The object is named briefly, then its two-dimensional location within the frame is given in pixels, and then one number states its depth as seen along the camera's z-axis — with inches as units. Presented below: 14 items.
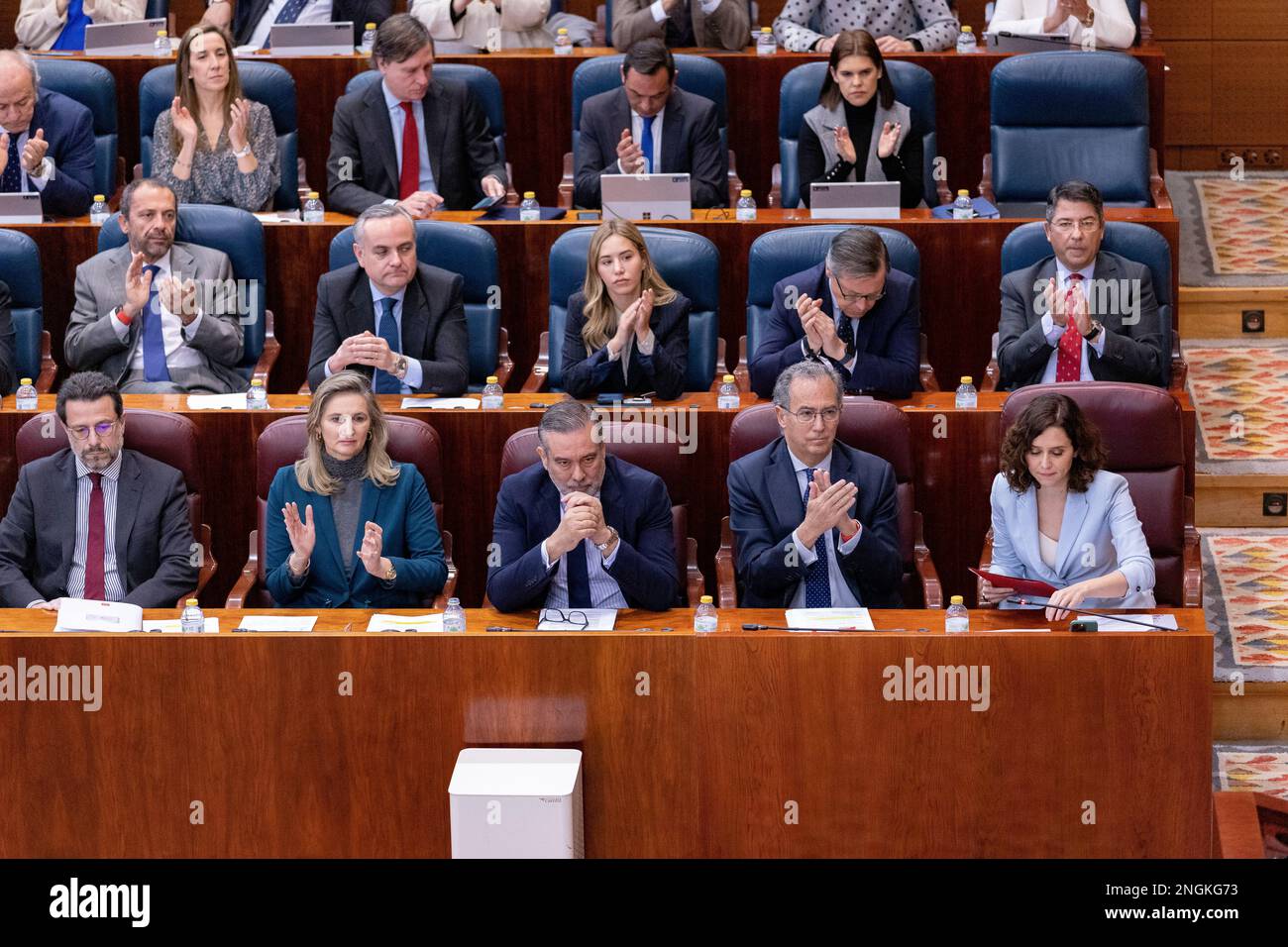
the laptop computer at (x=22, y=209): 381.7
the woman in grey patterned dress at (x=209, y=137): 399.2
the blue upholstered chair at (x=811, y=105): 407.8
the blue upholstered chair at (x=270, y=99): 415.5
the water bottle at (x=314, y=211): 381.7
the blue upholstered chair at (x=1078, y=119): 407.8
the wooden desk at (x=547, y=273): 371.6
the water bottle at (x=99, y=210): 384.5
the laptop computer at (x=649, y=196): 376.2
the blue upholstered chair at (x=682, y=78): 420.2
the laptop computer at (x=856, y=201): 371.9
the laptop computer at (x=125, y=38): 442.9
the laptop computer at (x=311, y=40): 438.0
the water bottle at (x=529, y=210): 380.8
